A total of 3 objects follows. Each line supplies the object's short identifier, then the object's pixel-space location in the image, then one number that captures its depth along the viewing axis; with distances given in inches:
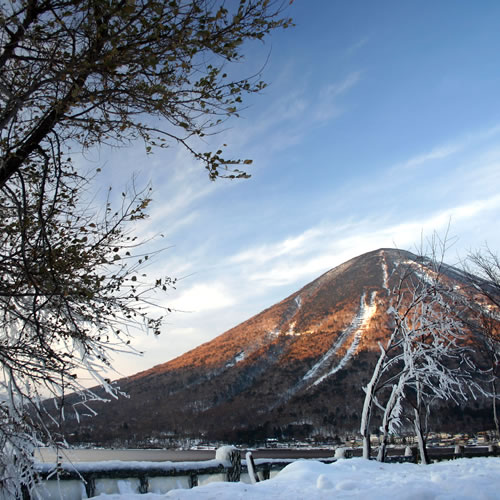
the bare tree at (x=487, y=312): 712.5
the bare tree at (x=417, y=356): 469.1
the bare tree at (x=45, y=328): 183.0
